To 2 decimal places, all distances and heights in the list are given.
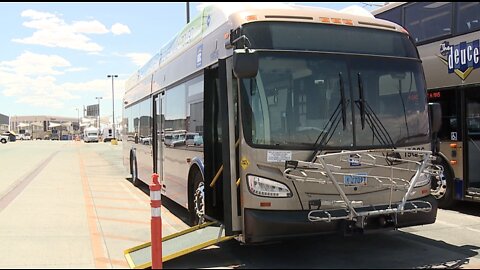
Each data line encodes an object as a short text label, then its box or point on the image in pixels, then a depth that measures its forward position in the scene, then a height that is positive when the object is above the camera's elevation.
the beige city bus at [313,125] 5.24 +0.02
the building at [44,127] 133.00 +1.23
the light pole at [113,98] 89.62 +5.86
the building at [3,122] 139.85 +2.66
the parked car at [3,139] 80.12 -1.30
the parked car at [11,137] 95.18 -1.16
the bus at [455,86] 8.84 +0.74
